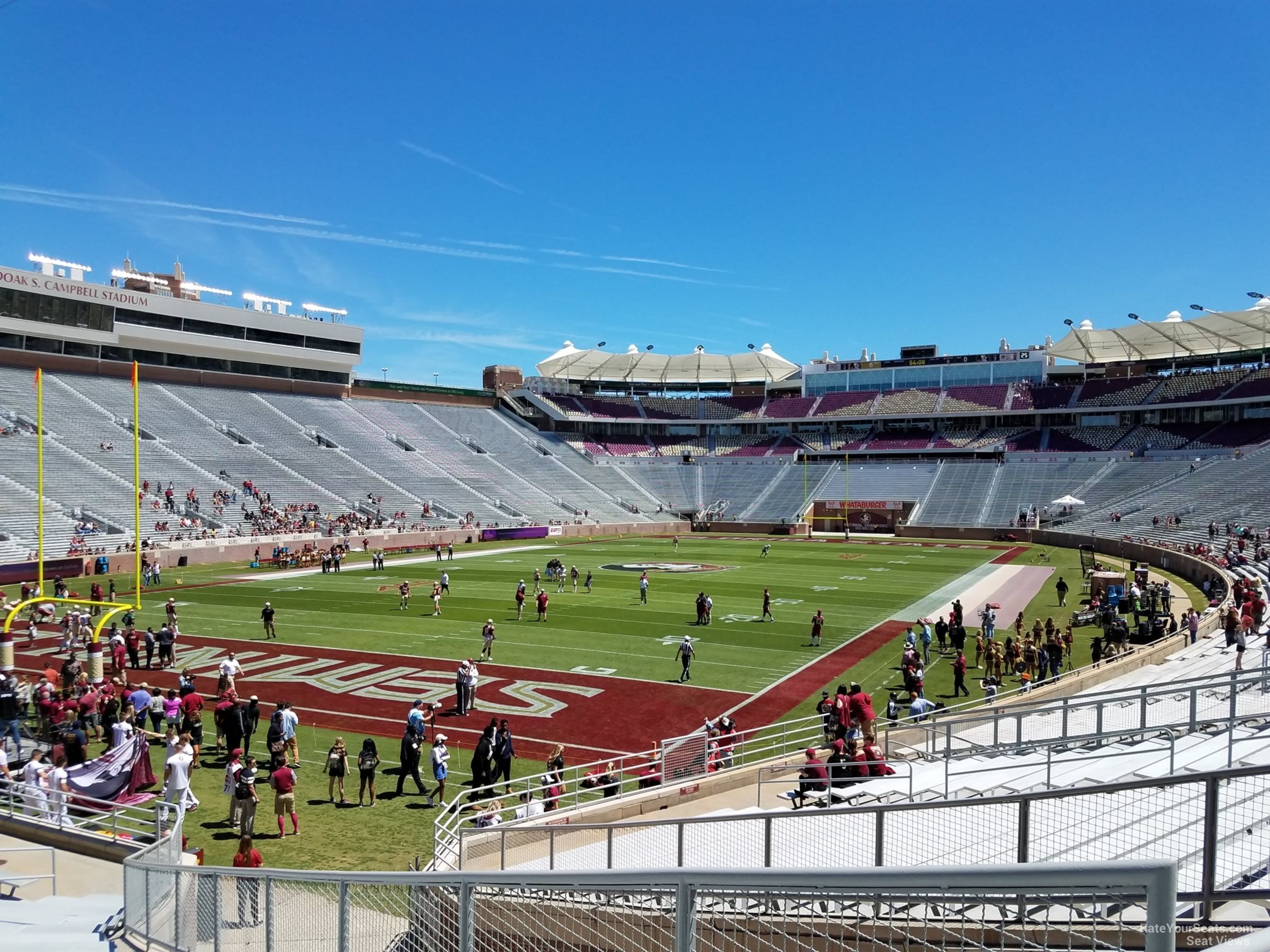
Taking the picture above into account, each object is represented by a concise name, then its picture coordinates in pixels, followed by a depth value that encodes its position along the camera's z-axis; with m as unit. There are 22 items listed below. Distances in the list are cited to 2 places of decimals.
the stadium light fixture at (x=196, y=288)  70.62
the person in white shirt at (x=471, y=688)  19.11
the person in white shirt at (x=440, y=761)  14.30
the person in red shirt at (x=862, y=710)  13.66
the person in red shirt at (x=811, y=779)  10.58
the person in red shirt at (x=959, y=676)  20.89
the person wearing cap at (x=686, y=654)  22.15
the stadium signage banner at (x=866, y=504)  73.53
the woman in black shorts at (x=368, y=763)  13.88
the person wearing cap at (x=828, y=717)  15.18
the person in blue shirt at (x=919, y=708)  16.23
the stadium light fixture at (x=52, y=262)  60.19
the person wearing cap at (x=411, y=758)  14.45
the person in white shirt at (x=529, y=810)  11.69
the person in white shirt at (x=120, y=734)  14.16
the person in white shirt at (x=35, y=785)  11.95
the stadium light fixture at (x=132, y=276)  67.75
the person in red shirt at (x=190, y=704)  16.12
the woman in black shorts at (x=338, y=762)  13.97
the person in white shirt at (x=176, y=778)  12.45
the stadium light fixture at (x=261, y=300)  73.50
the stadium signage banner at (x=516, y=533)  61.19
